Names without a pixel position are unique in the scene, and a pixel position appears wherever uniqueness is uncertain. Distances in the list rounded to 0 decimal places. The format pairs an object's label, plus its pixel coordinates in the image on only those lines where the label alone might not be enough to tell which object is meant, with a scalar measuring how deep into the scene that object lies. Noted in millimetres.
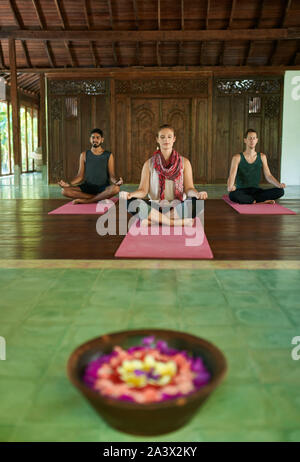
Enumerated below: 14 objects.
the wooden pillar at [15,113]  7973
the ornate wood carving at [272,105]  9156
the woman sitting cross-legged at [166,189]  4066
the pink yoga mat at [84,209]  5238
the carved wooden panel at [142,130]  9312
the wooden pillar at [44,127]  9352
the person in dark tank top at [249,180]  5668
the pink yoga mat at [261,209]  5156
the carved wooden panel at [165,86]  9133
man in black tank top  5855
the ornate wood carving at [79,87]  9234
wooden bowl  1116
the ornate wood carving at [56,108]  9312
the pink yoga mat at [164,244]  3184
